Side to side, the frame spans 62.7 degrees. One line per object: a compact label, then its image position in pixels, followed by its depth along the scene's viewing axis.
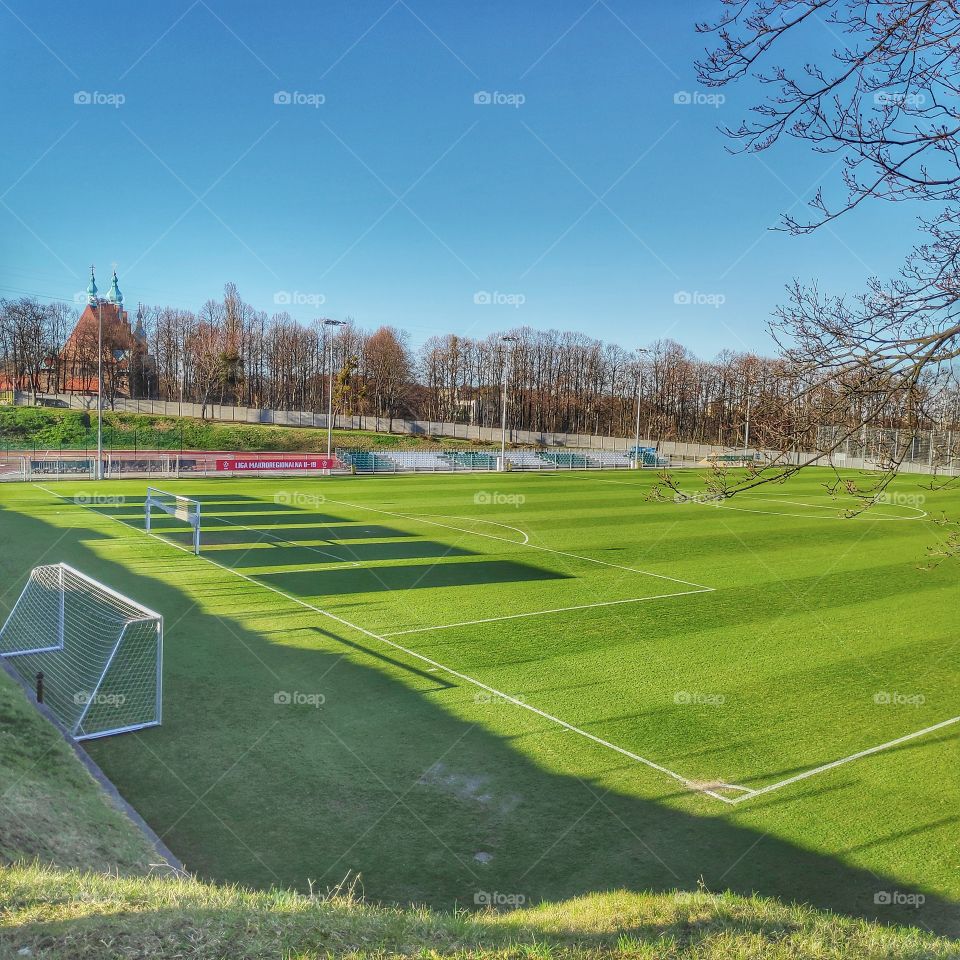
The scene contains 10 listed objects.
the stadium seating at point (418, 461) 54.84
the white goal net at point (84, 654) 10.24
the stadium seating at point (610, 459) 69.00
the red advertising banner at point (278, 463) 45.84
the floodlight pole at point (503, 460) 57.50
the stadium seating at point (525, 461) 62.25
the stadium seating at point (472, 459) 57.34
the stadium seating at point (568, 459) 65.62
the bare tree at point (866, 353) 5.52
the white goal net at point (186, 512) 21.16
